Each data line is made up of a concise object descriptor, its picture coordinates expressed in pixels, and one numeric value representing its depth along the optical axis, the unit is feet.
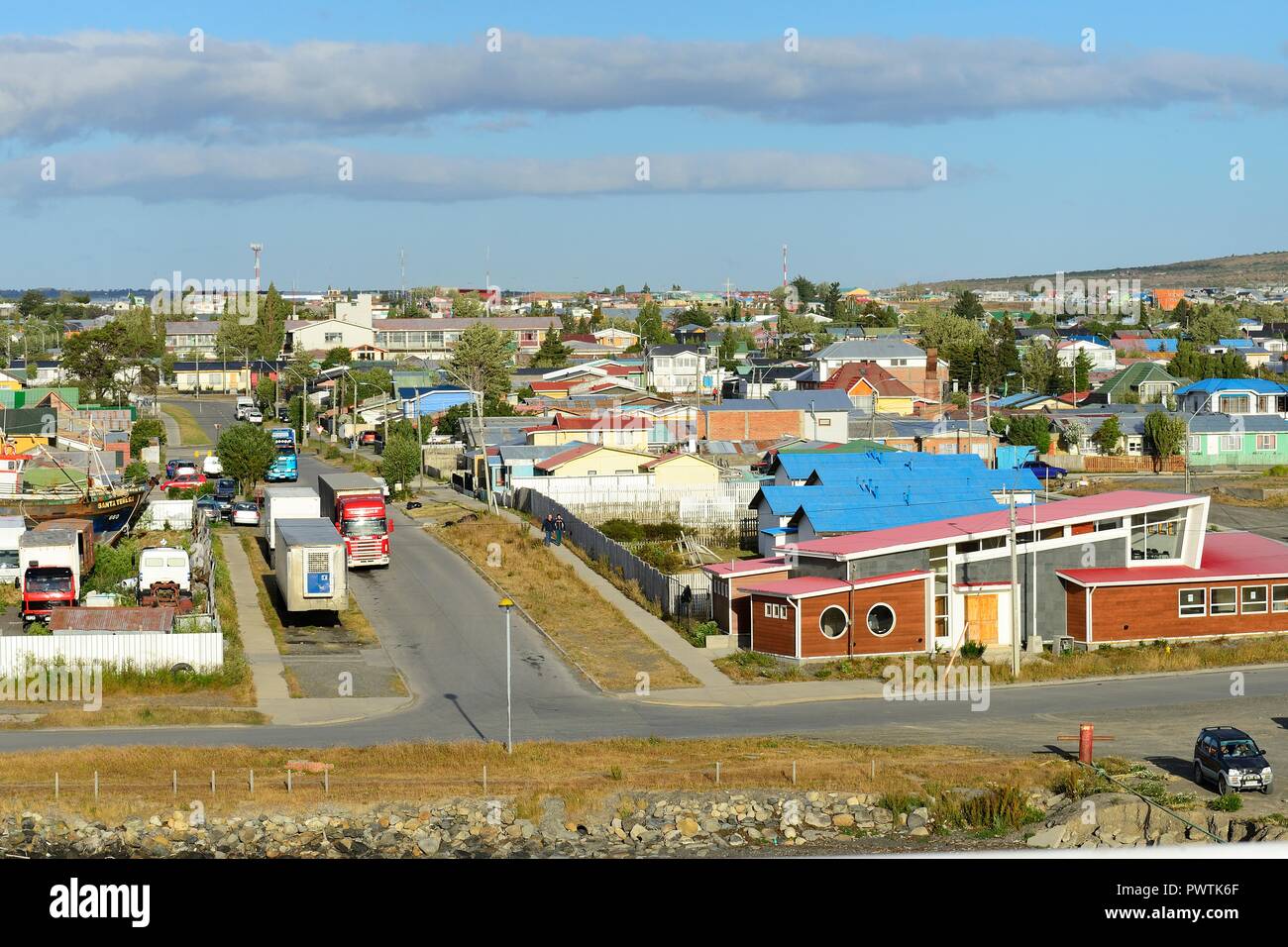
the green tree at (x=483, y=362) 385.70
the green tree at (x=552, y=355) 501.15
